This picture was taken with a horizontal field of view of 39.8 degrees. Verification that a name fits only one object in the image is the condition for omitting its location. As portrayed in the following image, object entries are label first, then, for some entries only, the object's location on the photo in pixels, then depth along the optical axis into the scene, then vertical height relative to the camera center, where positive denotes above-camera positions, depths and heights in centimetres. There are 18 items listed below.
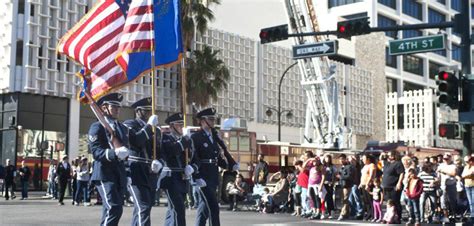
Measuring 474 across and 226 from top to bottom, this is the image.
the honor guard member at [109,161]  838 +1
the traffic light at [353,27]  1819 +376
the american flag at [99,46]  1043 +186
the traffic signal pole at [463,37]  1504 +331
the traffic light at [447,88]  1490 +171
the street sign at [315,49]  1966 +344
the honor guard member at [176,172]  926 -15
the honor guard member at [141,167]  865 -7
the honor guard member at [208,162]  980 +0
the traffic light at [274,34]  1922 +379
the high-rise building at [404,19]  6119 +1378
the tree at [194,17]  3388 +771
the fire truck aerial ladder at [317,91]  3084 +346
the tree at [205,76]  3534 +471
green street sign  1720 +317
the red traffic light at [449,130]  1547 +78
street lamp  4091 +337
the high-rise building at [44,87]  3206 +390
